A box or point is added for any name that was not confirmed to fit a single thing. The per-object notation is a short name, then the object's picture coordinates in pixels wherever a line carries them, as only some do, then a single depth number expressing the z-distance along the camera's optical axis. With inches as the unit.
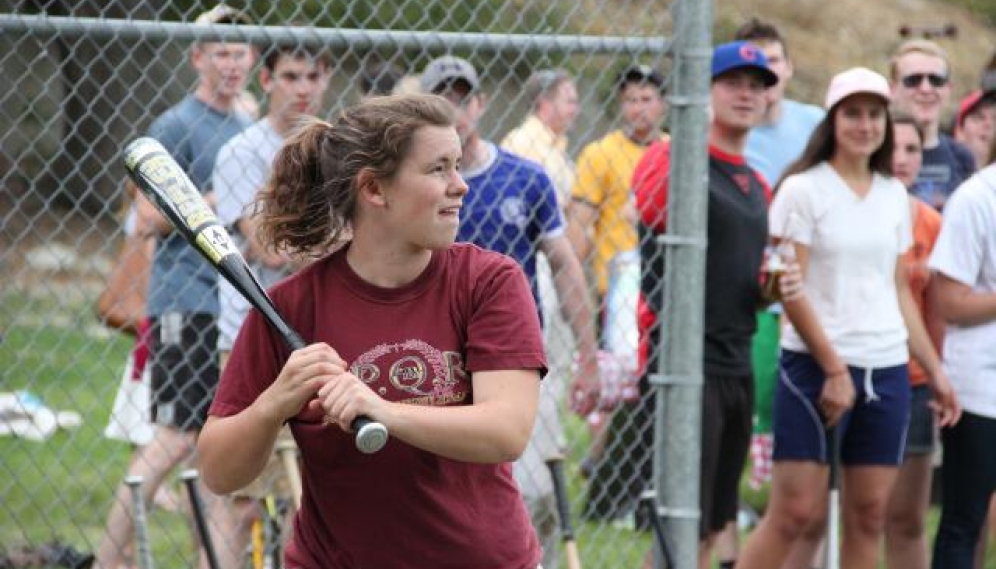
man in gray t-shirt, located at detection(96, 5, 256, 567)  414.6
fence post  380.2
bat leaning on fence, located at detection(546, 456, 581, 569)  379.2
